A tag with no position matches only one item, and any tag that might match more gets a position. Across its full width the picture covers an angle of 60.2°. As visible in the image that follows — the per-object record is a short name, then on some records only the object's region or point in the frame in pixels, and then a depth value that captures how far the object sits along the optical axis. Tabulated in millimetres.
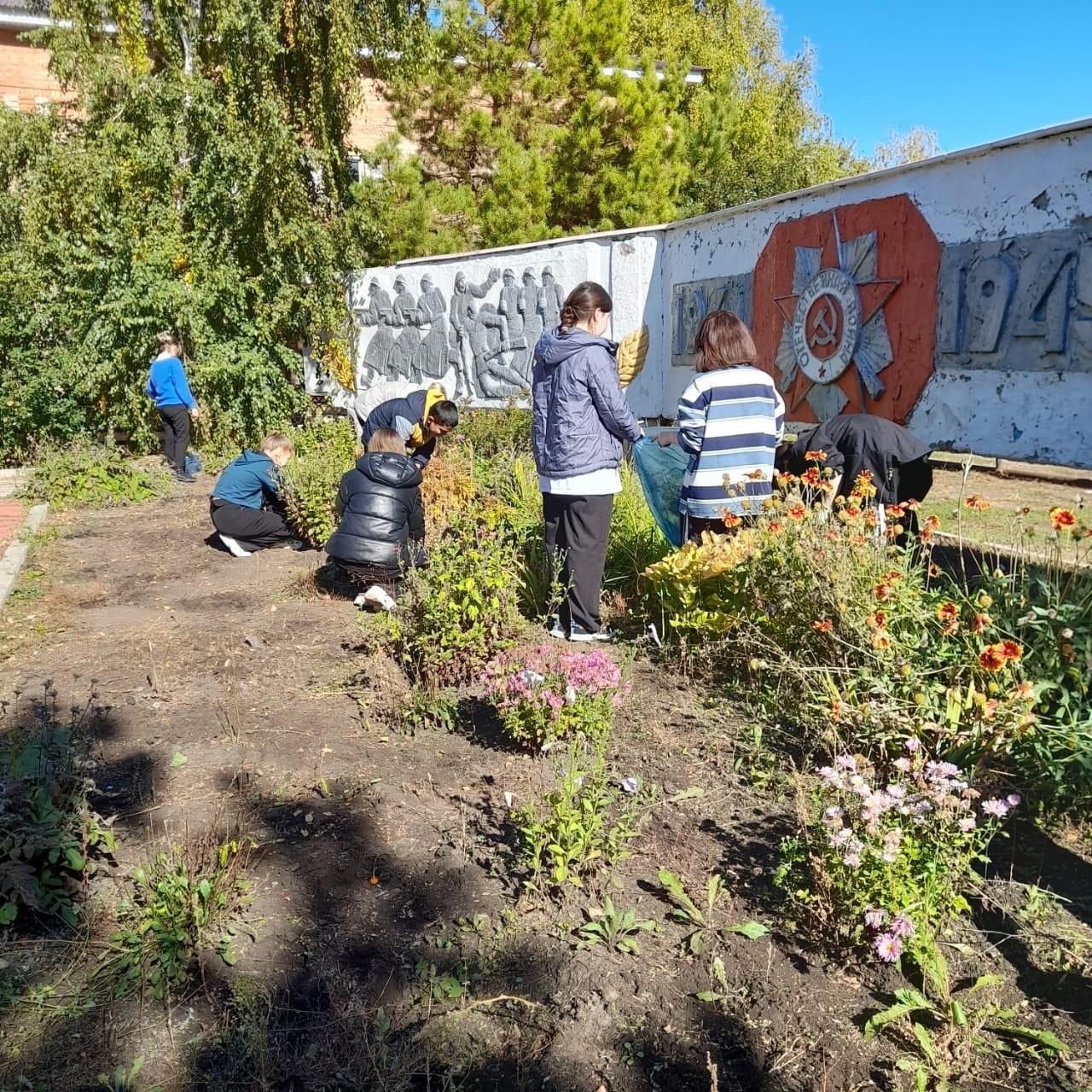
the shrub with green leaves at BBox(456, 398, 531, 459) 8812
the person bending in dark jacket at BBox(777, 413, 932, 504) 5078
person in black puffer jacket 5512
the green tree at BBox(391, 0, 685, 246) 14672
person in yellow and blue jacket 6570
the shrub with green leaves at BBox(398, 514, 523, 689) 4293
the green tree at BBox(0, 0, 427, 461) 11438
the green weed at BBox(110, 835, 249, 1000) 2482
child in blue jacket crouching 7266
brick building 16359
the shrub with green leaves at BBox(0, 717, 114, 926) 2643
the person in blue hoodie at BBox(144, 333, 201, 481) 10828
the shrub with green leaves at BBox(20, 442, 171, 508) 9703
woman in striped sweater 4508
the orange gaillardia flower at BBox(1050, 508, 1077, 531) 2834
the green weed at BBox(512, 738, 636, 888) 2814
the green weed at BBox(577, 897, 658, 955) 2615
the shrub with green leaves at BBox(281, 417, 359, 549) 7234
